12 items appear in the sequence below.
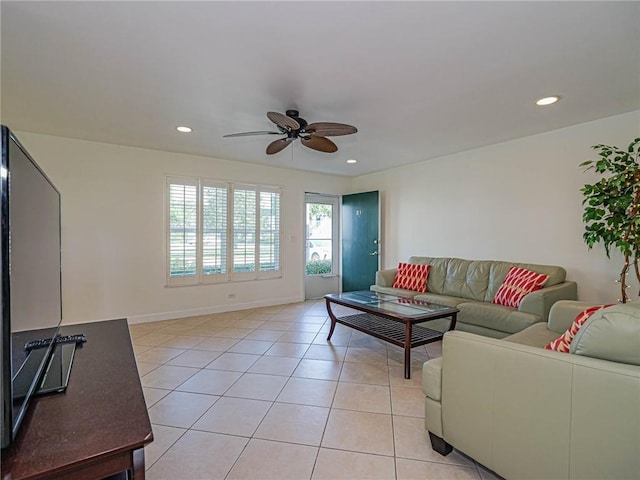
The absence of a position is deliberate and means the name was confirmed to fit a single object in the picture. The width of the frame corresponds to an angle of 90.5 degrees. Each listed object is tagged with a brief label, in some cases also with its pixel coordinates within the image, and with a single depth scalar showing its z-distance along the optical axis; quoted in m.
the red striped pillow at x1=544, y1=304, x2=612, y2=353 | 1.55
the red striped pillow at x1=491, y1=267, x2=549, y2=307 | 3.23
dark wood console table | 0.81
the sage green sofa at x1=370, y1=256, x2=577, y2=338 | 3.01
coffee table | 2.76
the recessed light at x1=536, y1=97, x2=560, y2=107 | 2.70
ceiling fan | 2.54
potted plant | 2.58
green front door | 5.67
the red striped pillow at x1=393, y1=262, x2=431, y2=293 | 4.32
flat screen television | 0.82
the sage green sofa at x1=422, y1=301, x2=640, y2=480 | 1.13
